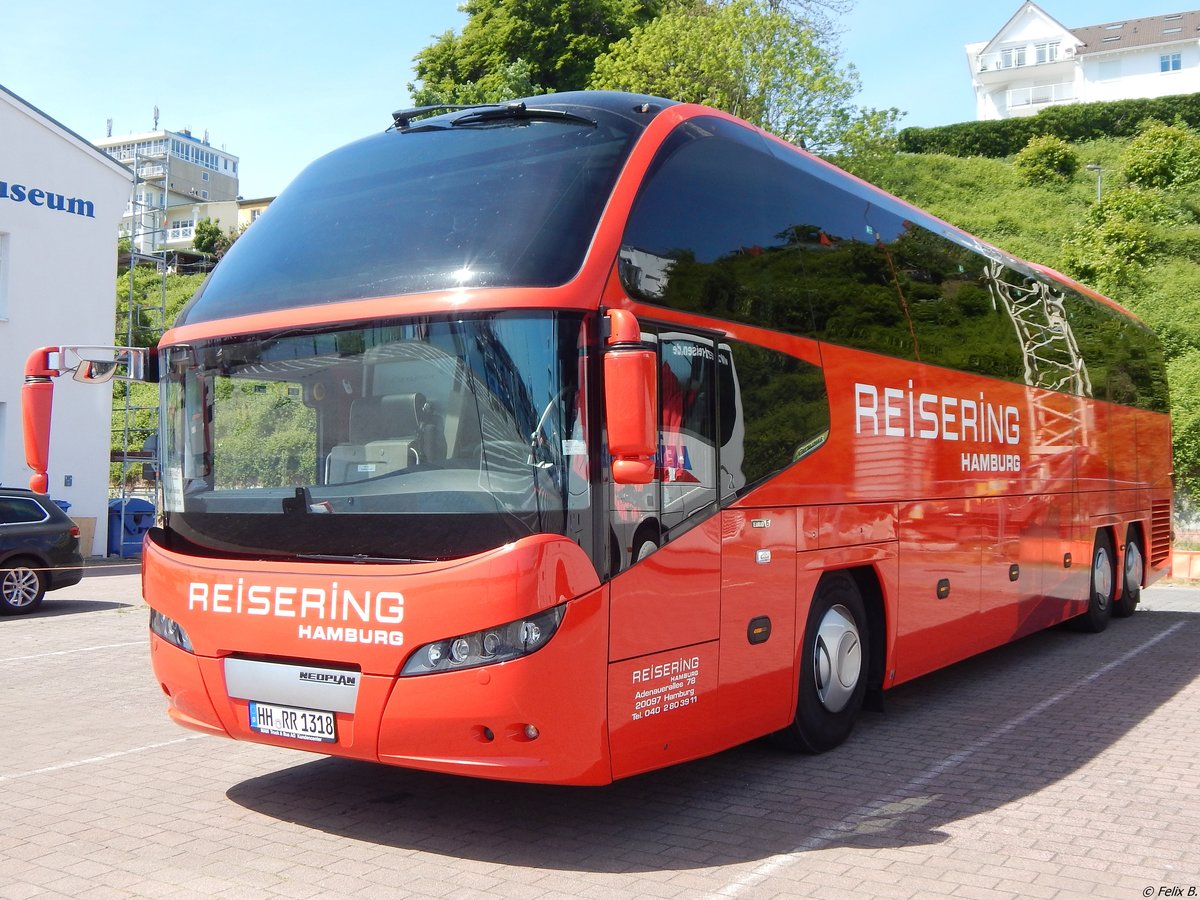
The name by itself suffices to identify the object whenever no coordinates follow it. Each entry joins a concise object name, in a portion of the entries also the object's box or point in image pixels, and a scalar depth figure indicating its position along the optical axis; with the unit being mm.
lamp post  49453
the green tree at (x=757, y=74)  37312
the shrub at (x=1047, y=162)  53156
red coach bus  5125
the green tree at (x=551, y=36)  47750
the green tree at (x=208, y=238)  78025
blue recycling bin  24047
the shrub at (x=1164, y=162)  48281
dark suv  15570
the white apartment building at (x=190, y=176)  108250
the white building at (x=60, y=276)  22266
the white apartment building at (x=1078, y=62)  75688
